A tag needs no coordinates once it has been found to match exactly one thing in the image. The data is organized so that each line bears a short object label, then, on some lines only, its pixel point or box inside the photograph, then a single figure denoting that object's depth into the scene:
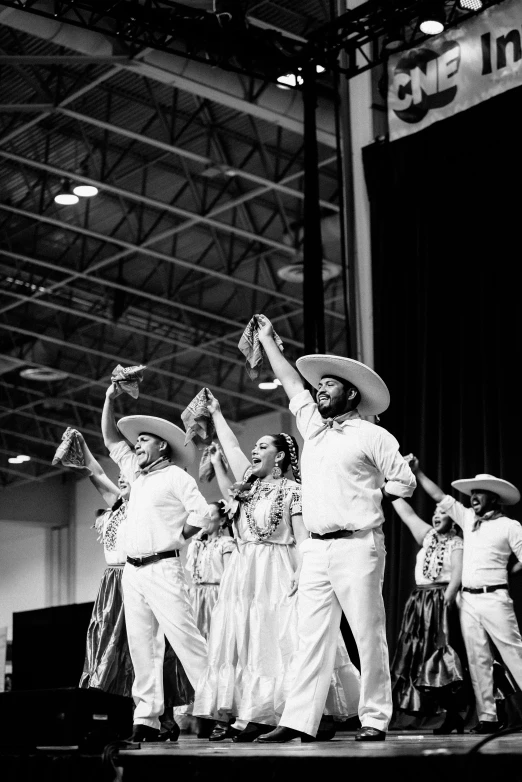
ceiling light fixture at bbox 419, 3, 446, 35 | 8.46
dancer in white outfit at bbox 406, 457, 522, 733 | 7.16
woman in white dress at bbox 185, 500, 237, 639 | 8.45
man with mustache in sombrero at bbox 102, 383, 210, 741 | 5.25
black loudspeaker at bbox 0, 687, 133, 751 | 5.90
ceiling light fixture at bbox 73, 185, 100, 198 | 14.16
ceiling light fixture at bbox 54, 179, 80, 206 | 14.41
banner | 8.80
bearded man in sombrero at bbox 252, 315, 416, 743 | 4.18
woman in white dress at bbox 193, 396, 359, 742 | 5.16
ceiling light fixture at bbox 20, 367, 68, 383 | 20.11
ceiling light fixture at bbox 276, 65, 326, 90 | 9.30
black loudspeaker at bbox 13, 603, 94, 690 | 9.19
